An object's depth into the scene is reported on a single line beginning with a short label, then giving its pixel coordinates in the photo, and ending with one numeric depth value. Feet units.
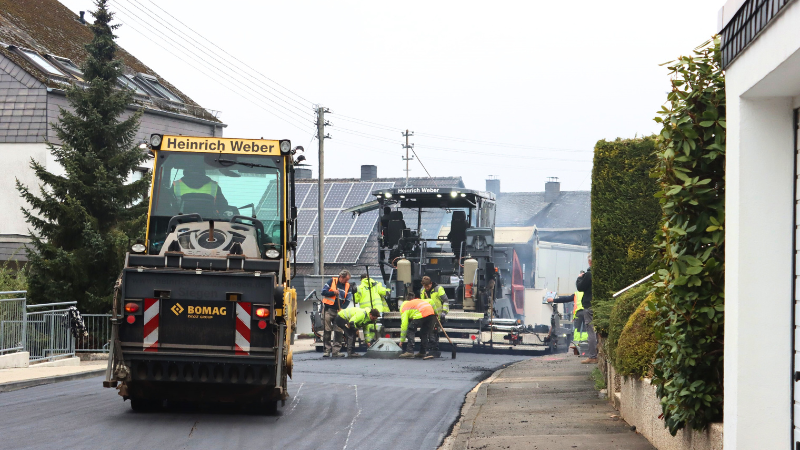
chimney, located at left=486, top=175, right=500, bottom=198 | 229.86
